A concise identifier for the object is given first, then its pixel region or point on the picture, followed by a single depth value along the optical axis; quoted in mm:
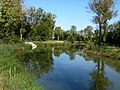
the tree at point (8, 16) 15407
